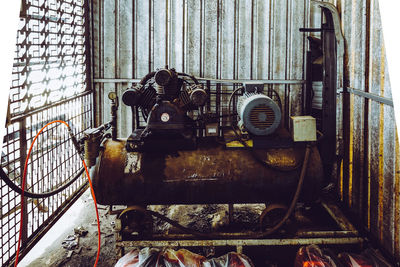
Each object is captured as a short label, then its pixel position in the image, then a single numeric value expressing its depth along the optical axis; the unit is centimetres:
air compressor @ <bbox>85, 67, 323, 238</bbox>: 295
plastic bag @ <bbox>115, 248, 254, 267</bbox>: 252
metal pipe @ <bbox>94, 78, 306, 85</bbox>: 455
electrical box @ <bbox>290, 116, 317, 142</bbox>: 307
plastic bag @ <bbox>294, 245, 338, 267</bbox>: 253
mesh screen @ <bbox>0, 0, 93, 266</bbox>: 286
